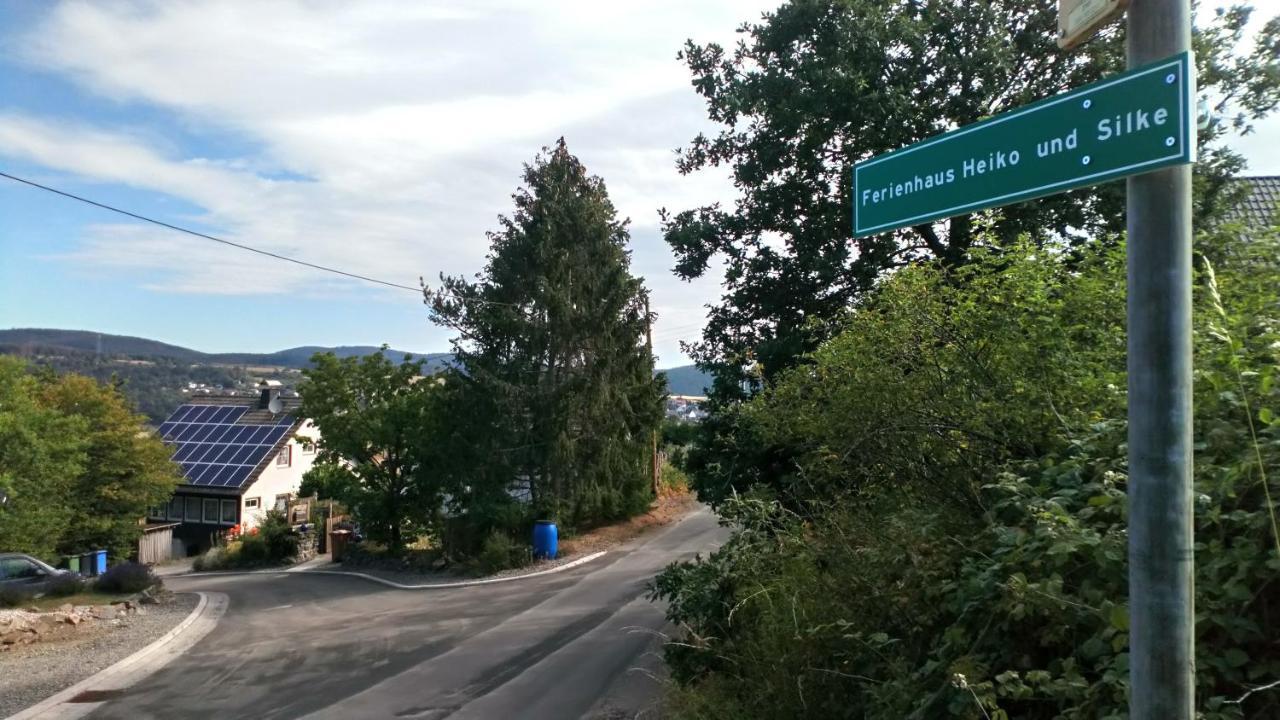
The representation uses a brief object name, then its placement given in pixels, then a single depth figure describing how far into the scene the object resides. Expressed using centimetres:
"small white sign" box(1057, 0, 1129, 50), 201
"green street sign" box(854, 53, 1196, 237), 190
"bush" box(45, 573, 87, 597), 1756
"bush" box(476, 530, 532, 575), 2023
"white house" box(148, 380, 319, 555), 4569
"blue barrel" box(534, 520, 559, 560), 2123
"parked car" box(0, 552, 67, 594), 1695
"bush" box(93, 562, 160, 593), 1831
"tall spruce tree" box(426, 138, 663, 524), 2253
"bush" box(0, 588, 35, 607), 1641
